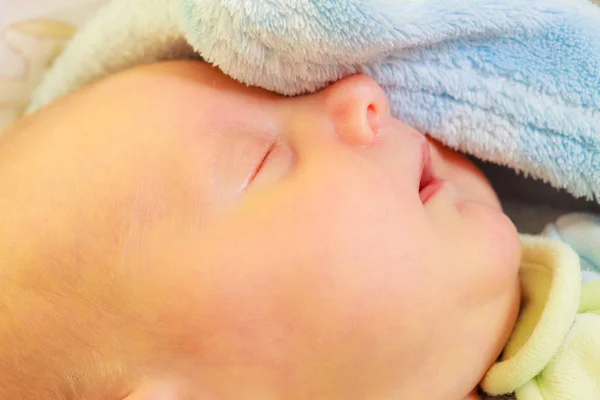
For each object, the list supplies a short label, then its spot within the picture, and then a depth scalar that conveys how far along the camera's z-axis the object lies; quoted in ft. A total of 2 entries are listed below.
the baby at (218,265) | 0.79
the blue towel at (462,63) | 0.84
